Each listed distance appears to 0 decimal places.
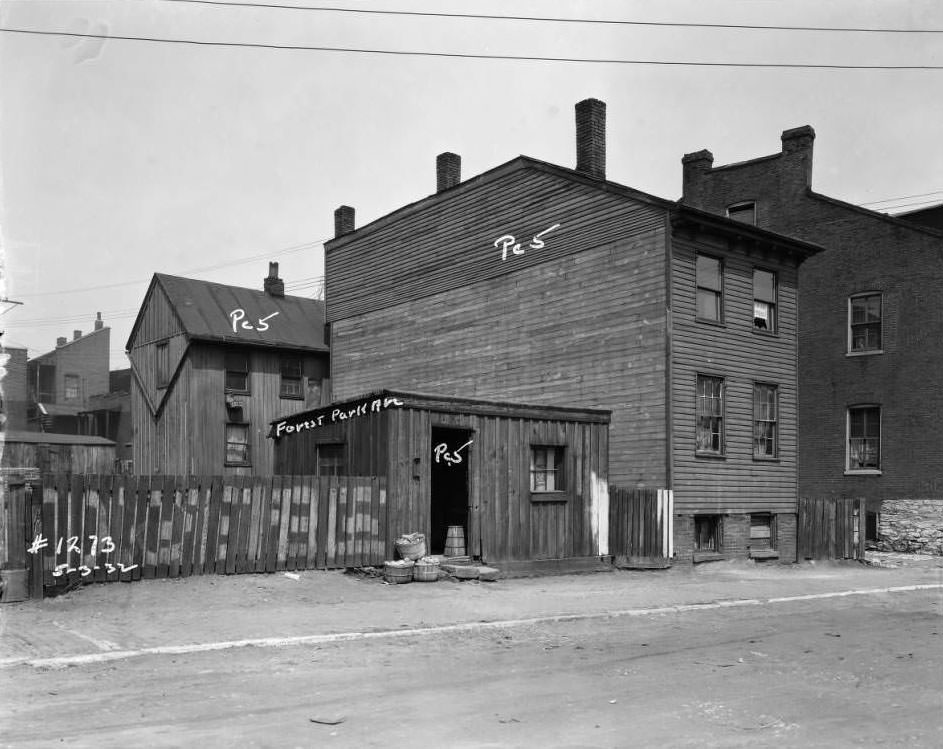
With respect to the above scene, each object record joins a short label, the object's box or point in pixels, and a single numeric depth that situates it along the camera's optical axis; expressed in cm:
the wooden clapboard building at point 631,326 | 2336
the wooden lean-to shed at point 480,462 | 1875
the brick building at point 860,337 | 3017
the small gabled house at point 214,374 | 3578
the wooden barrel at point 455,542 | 1952
